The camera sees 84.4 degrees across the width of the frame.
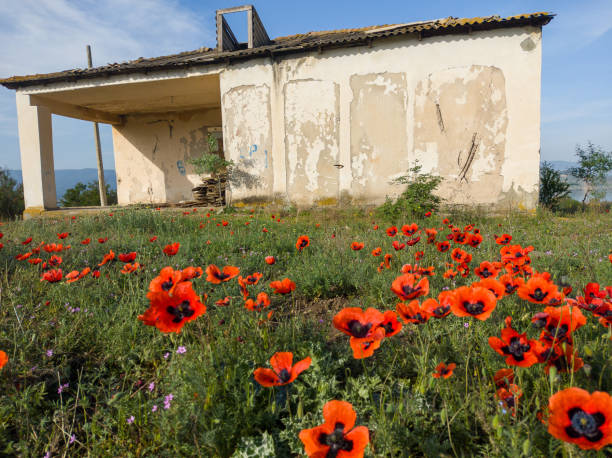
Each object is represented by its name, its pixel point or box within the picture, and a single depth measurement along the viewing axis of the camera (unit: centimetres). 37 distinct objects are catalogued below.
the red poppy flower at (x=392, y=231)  262
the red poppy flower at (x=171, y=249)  202
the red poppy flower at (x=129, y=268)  200
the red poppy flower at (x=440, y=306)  117
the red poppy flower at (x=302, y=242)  222
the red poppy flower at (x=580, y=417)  68
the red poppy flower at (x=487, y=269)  172
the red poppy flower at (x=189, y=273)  146
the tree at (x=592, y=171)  966
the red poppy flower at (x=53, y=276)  196
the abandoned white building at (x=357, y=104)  728
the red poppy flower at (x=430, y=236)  238
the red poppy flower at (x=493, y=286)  120
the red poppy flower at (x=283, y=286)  154
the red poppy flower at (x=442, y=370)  115
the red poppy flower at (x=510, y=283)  144
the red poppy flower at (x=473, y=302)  108
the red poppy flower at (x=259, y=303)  155
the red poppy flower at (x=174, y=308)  104
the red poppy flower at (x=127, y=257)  193
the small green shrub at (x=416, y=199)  665
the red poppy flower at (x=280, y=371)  97
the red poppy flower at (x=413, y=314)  116
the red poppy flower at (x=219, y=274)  141
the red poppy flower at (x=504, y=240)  225
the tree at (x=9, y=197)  1140
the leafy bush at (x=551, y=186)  924
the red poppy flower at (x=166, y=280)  131
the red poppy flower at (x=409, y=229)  238
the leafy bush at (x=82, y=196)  1681
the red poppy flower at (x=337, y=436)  74
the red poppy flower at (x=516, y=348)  98
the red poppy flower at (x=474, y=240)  229
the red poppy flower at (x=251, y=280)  170
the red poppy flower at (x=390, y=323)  112
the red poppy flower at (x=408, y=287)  122
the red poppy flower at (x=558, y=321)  104
